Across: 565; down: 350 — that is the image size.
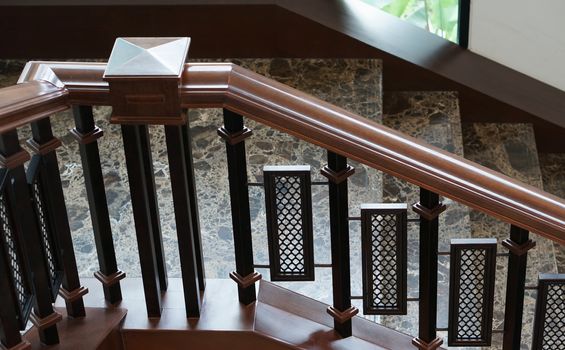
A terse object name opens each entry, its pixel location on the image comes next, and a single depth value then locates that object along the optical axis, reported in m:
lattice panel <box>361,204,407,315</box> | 2.15
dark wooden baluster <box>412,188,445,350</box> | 2.05
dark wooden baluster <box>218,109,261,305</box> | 1.93
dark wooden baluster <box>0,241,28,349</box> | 1.86
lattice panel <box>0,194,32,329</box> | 1.85
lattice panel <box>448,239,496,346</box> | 2.20
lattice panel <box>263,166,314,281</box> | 2.08
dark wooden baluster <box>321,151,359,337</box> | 2.00
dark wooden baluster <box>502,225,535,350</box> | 2.13
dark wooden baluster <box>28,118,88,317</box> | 1.89
